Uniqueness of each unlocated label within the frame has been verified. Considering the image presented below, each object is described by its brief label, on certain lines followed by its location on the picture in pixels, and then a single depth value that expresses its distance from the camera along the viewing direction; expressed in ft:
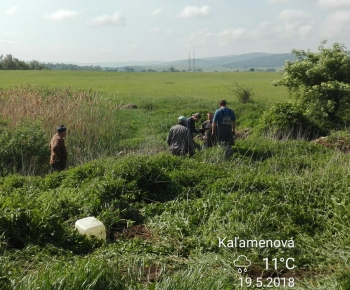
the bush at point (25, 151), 35.29
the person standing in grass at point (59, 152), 30.96
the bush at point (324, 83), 49.44
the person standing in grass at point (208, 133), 39.25
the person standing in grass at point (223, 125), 37.14
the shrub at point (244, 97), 76.07
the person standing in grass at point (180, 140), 34.17
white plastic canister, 20.06
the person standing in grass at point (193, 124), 39.75
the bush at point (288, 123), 47.19
